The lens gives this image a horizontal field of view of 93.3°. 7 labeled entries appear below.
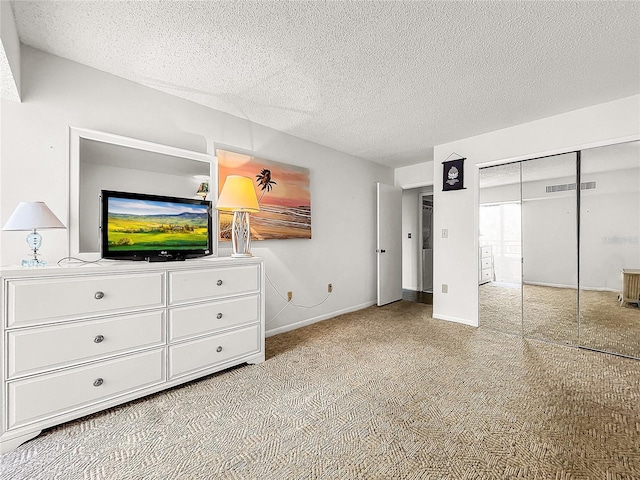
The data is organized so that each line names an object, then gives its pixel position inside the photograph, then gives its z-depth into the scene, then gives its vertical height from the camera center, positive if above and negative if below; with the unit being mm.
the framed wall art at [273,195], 3092 +544
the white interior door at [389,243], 4875 -46
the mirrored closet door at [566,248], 2844 -86
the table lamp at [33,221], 1769 +123
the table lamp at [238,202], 2652 +349
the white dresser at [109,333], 1676 -618
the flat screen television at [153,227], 2287 +119
